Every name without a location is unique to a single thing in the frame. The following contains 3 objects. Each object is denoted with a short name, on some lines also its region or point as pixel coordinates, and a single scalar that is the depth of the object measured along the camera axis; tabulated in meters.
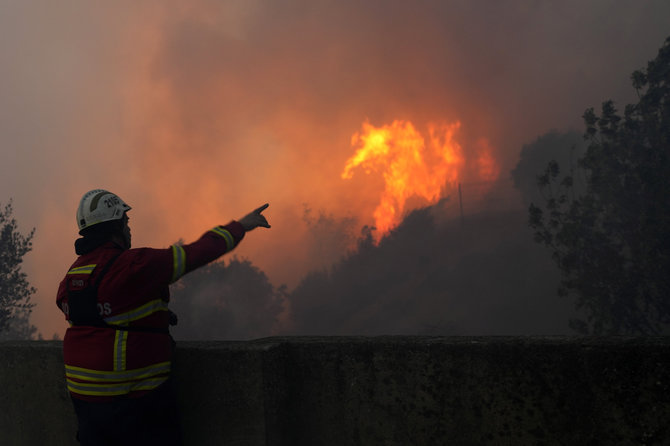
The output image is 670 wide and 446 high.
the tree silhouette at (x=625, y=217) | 22.31
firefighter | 2.28
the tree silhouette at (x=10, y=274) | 29.27
